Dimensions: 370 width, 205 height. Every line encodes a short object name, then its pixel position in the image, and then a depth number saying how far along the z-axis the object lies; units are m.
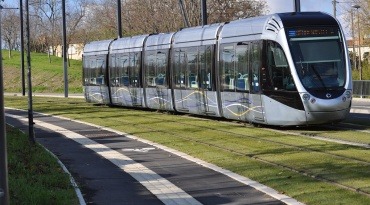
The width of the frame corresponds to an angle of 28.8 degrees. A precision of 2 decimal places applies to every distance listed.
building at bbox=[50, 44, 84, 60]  111.16
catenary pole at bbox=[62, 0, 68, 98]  53.72
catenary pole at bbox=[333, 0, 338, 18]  55.22
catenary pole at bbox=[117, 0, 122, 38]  46.55
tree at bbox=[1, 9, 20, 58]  90.81
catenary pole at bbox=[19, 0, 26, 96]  59.06
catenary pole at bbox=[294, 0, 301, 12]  28.07
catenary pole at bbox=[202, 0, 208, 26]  33.11
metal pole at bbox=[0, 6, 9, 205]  6.25
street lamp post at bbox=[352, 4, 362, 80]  59.06
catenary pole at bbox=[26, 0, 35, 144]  19.77
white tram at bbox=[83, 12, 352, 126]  20.05
